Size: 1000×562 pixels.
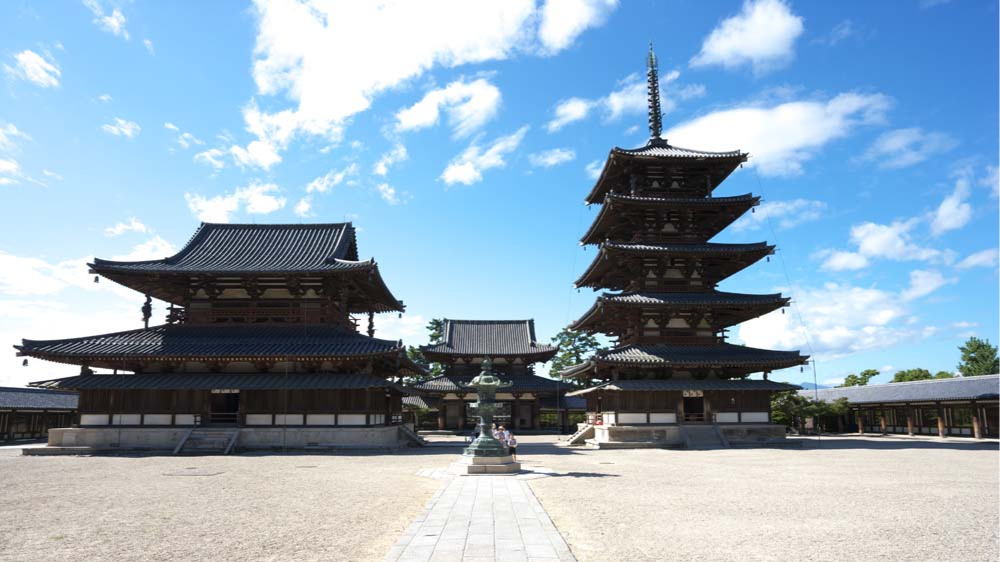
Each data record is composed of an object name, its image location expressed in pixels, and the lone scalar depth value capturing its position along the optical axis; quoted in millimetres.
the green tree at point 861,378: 72812
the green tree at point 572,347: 69750
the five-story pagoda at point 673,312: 34719
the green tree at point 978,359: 71000
